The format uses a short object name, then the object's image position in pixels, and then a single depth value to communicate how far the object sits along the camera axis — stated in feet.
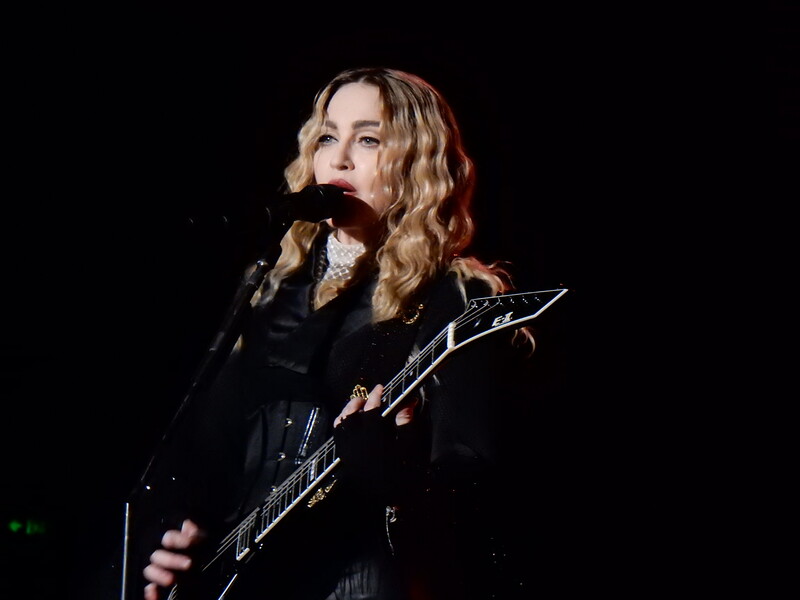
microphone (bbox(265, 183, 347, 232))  16.20
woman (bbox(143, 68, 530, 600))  16.32
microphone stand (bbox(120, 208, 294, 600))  16.08
